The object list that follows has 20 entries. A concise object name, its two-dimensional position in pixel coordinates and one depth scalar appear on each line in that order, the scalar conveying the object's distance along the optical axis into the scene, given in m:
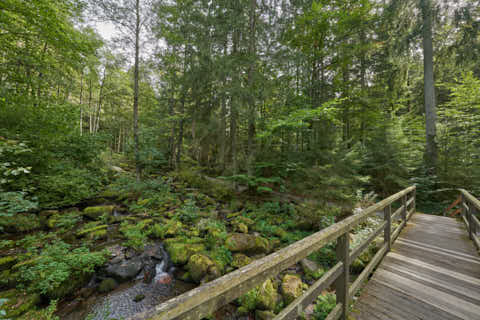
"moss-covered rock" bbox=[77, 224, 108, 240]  5.54
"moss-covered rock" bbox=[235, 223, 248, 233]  6.57
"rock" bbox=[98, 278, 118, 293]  4.01
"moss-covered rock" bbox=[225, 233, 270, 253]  5.40
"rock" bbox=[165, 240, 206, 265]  4.90
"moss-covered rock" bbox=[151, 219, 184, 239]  6.06
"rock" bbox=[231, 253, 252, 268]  4.79
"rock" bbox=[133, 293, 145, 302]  3.90
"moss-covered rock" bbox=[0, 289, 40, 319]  3.07
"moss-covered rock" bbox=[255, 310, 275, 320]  3.37
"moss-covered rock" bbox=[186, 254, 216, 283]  4.42
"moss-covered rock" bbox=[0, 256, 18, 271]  4.02
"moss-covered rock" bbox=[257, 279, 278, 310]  3.59
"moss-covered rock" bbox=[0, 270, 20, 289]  3.60
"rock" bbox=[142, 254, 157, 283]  4.49
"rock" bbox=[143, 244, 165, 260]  5.19
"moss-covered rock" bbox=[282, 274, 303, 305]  3.74
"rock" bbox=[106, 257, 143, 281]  4.37
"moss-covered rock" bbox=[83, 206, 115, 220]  6.88
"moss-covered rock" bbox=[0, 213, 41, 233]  5.44
